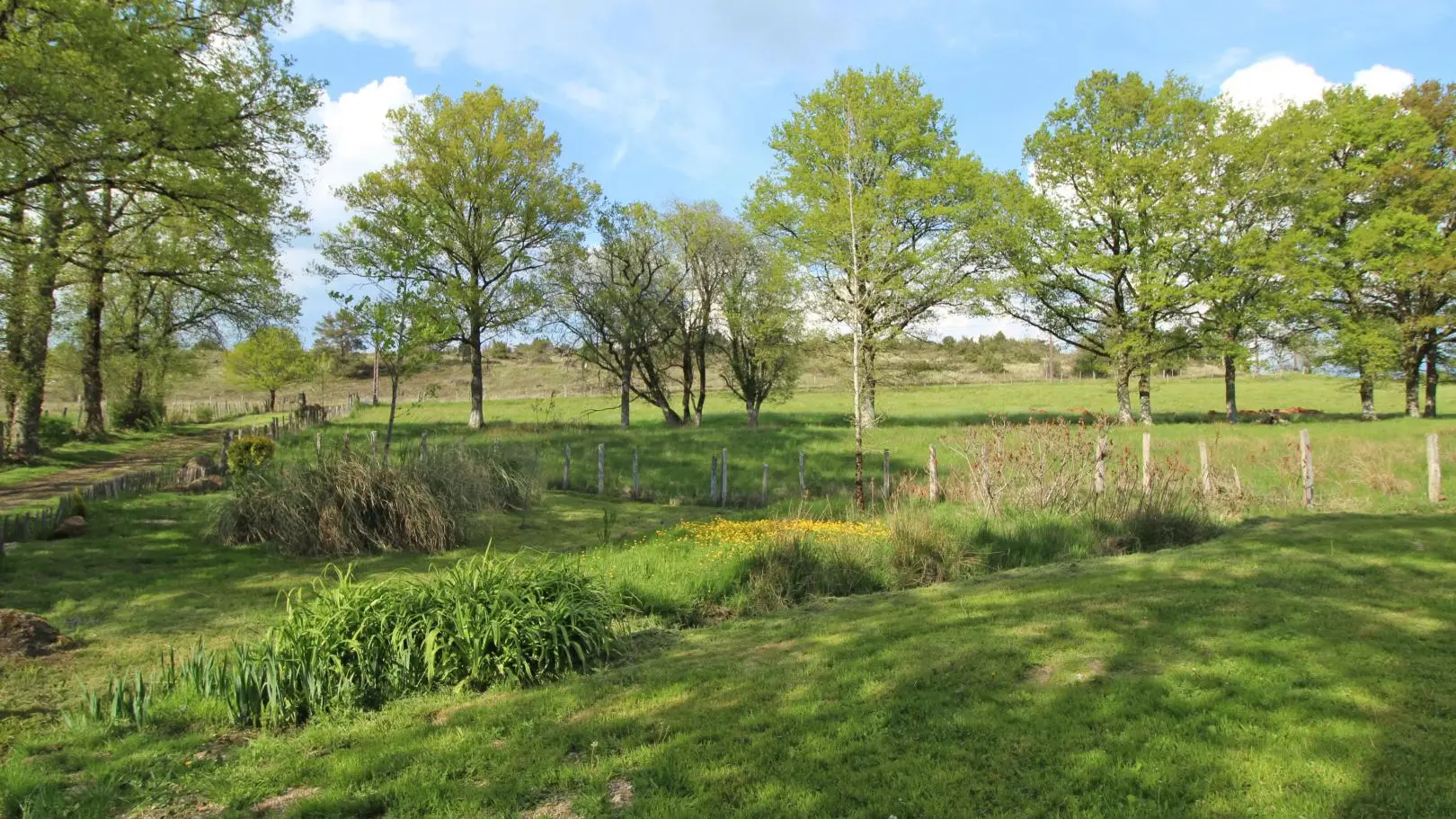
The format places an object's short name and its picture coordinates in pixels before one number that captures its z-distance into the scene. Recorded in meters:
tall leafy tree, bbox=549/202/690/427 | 33.03
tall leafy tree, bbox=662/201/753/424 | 33.59
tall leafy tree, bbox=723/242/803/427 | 31.45
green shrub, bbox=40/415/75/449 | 26.17
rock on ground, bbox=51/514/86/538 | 11.89
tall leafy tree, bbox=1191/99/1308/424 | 30.44
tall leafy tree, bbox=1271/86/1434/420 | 29.61
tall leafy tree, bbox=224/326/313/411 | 49.94
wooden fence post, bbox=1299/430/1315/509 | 14.66
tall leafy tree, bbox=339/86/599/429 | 33.25
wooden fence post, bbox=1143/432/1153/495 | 12.80
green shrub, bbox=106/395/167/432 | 33.69
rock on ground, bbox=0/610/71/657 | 6.76
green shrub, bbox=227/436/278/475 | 17.14
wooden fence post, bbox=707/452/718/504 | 19.47
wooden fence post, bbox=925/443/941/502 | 15.45
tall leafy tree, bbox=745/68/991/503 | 28.22
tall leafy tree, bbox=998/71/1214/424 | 30.73
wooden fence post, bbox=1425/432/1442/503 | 14.31
